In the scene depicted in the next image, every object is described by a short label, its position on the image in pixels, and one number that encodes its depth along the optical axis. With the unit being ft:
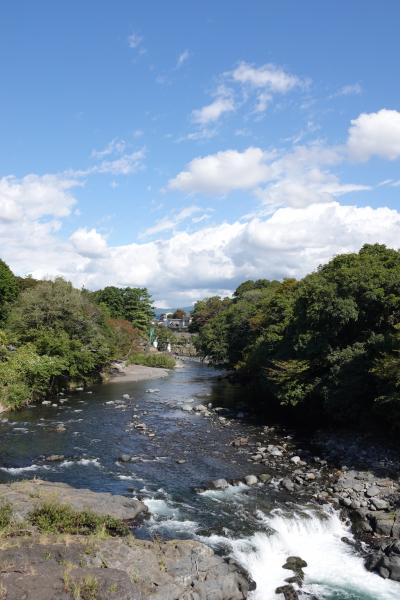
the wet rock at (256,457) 88.12
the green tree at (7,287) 231.40
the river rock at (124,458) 85.69
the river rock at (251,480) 76.38
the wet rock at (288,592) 48.42
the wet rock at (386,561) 52.04
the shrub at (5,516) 50.19
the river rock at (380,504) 65.86
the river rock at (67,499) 57.49
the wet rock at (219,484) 73.67
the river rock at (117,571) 40.55
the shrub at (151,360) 257.55
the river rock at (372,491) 70.10
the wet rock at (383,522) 60.95
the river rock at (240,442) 98.47
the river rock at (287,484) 73.74
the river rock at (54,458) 83.27
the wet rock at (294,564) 54.29
